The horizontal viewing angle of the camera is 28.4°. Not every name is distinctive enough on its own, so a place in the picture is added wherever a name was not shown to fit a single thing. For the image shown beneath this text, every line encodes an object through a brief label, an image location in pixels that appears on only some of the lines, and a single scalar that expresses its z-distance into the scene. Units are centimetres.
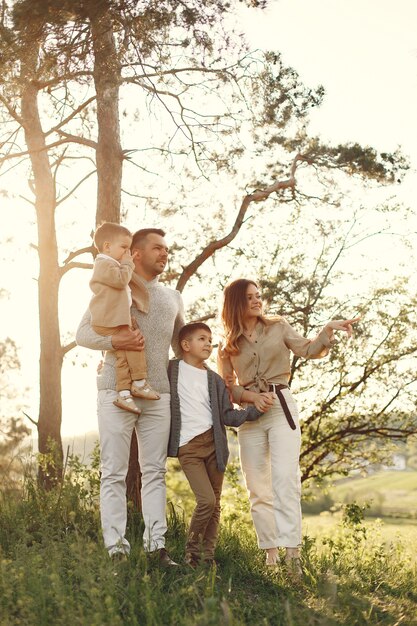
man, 489
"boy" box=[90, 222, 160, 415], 482
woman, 529
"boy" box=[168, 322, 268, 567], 498
